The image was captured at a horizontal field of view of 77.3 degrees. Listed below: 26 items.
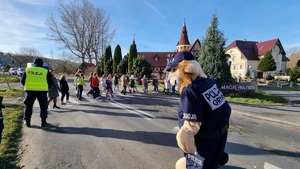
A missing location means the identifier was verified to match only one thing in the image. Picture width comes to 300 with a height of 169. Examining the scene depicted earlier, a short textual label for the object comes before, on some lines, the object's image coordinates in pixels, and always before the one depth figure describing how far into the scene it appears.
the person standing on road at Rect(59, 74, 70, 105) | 9.72
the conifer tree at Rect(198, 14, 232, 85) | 16.42
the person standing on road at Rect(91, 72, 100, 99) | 11.83
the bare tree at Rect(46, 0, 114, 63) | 37.75
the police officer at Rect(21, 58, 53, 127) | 5.49
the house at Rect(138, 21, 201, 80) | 43.81
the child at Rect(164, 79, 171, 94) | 16.45
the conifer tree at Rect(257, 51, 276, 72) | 38.66
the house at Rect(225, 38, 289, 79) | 49.16
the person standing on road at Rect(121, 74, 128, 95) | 14.97
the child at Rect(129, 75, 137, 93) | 16.70
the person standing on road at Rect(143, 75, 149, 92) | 17.58
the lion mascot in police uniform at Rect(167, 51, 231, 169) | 1.79
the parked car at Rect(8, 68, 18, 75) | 42.19
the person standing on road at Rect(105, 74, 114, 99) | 12.33
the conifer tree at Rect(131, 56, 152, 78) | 26.67
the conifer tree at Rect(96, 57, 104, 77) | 43.81
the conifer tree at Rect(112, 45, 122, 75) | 37.31
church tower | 34.50
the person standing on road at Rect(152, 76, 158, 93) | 18.31
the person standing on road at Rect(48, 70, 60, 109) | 8.42
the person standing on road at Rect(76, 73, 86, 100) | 11.13
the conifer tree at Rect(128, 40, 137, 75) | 30.45
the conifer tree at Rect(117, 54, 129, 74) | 33.75
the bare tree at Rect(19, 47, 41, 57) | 76.02
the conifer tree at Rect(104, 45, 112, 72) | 42.06
